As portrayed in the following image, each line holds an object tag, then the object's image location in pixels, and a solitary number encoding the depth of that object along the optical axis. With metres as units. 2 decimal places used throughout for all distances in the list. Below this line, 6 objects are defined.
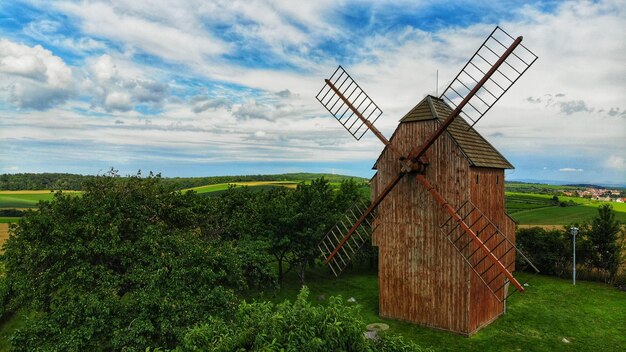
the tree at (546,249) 29.89
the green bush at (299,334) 6.04
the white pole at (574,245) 26.92
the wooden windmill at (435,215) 16.78
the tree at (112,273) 12.86
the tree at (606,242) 27.38
